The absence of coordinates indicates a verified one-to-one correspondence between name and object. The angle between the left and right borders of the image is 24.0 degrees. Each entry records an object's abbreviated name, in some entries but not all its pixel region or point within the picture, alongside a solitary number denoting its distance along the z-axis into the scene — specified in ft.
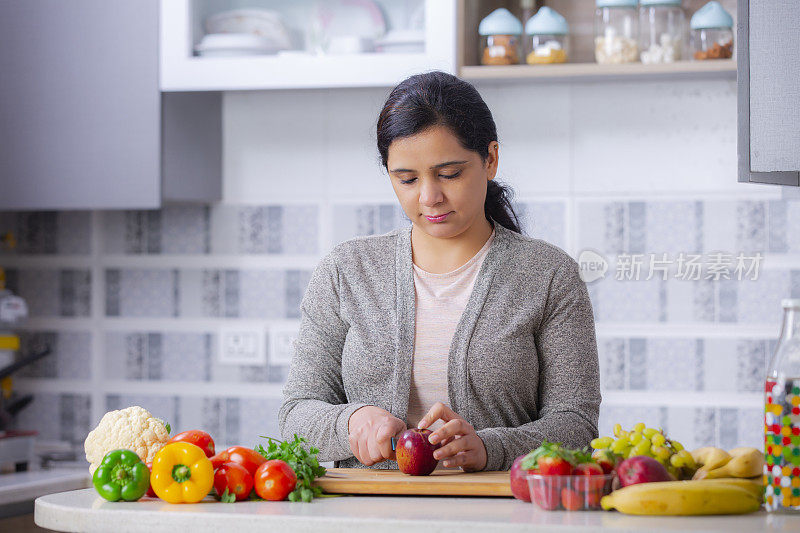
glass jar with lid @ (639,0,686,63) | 12.56
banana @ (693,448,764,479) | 8.97
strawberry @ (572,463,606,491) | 8.61
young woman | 9.86
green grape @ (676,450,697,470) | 8.98
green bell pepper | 8.93
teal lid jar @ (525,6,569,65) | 12.65
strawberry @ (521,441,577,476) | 8.59
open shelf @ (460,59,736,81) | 12.44
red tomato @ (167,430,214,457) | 9.31
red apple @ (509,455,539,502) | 8.75
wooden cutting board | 9.04
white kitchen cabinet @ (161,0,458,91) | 12.51
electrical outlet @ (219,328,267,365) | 13.93
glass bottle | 8.57
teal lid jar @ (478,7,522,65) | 12.67
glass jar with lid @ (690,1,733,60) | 12.38
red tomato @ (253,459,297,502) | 8.98
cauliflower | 9.40
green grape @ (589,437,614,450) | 9.02
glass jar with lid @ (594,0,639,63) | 12.57
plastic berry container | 8.61
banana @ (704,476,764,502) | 8.76
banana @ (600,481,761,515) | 8.49
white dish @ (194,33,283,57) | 12.94
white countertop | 8.32
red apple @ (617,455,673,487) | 8.64
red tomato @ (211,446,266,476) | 9.08
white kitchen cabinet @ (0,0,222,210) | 13.05
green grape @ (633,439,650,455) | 8.93
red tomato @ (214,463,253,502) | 8.97
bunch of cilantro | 9.06
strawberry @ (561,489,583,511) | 8.62
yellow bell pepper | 8.86
